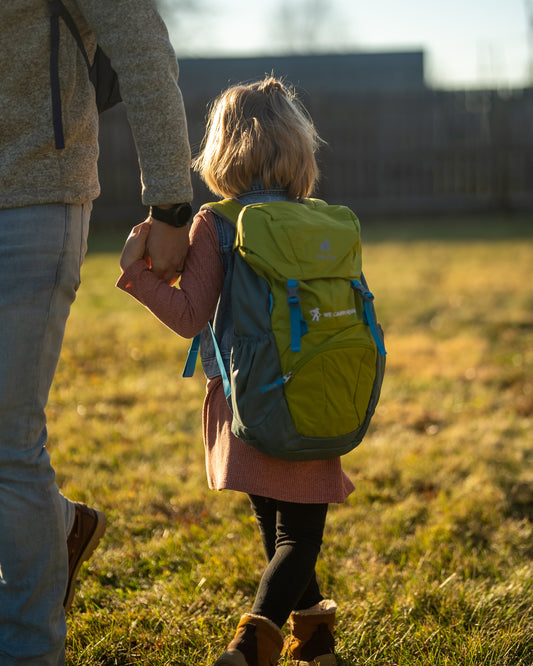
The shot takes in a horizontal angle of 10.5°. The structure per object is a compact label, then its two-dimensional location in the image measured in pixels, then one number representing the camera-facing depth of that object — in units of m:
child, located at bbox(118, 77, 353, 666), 4.54
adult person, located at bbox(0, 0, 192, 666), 4.40
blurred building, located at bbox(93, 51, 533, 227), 20.49
